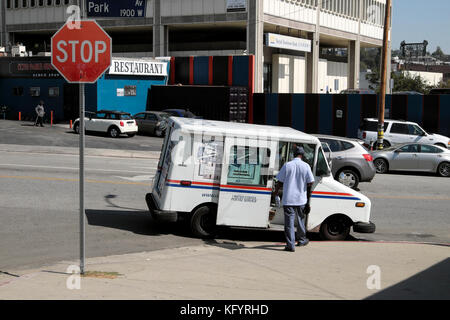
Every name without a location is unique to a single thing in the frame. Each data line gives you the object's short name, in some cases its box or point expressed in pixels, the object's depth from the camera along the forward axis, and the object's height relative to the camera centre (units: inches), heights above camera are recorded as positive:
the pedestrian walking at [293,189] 425.1 -57.8
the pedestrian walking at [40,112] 1450.5 -23.0
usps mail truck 463.2 -56.5
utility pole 1088.2 +21.2
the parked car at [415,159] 911.7 -76.9
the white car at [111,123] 1334.9 -44.5
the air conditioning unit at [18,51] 1731.1 +143.3
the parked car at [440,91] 1711.4 +45.0
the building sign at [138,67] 1555.1 +94.4
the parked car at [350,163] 733.9 -67.5
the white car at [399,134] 1147.9 -51.1
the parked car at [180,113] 1416.1 -21.0
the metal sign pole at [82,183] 335.9 -44.0
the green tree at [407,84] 3292.3 +121.0
